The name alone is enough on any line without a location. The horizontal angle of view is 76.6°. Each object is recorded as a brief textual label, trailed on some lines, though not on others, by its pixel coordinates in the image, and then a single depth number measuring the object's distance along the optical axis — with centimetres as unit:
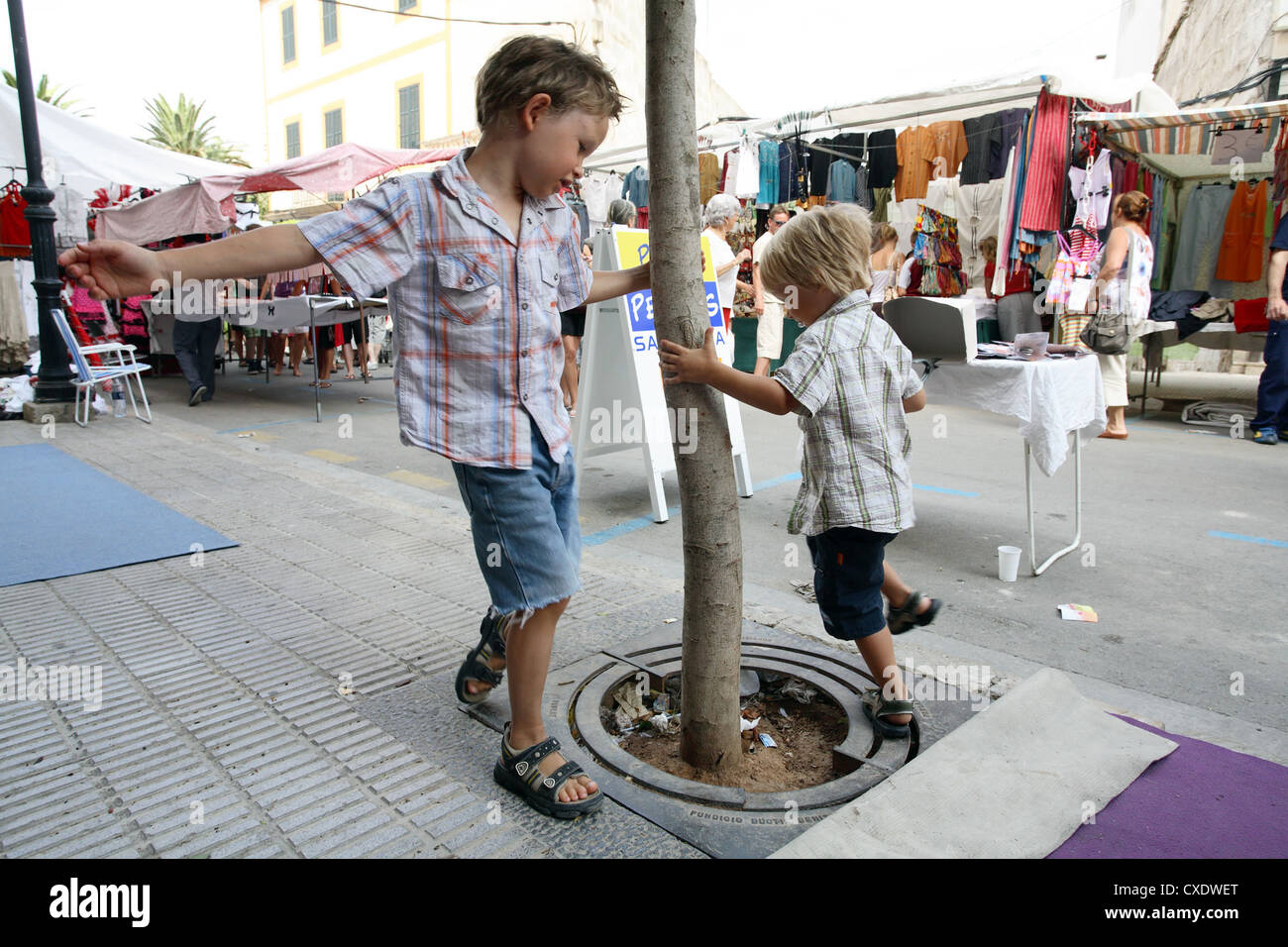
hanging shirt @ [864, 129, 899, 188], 994
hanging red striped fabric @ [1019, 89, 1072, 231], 826
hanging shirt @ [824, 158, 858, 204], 1030
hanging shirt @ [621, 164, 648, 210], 1229
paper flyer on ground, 351
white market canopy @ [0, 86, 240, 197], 1134
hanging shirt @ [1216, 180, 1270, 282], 931
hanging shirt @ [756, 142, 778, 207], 1068
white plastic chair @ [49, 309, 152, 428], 765
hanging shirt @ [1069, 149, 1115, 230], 831
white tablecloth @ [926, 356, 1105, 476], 379
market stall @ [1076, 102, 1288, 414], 891
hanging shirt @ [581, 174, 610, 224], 1273
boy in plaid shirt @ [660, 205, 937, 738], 232
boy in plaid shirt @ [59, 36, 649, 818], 190
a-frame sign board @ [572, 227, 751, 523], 503
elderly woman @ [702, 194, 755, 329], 668
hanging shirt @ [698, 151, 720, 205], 1134
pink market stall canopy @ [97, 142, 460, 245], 973
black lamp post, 797
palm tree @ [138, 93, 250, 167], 4800
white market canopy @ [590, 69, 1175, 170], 821
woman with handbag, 742
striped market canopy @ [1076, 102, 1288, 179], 764
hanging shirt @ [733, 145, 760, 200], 1048
